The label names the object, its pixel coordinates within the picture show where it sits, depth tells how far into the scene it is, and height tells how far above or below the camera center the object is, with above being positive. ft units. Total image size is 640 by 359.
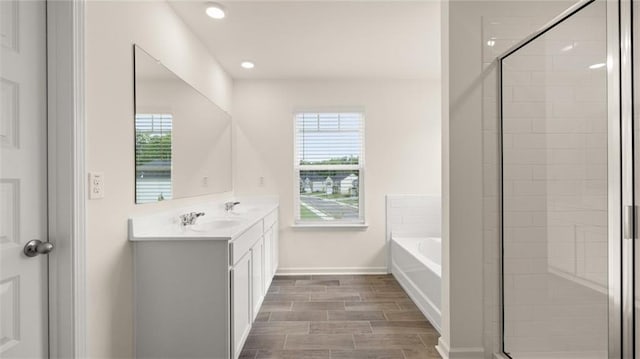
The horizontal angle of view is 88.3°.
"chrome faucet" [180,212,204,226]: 7.97 -0.96
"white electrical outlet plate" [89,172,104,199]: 5.17 -0.09
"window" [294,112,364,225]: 13.76 +0.47
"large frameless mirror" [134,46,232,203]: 6.79 +1.09
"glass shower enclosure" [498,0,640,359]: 4.34 -0.14
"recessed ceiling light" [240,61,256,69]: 11.64 +4.14
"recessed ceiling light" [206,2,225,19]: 7.88 +4.15
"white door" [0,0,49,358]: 4.12 +0.04
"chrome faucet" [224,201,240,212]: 11.34 -0.92
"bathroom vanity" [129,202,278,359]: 6.23 -2.20
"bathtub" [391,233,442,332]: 8.77 -2.91
